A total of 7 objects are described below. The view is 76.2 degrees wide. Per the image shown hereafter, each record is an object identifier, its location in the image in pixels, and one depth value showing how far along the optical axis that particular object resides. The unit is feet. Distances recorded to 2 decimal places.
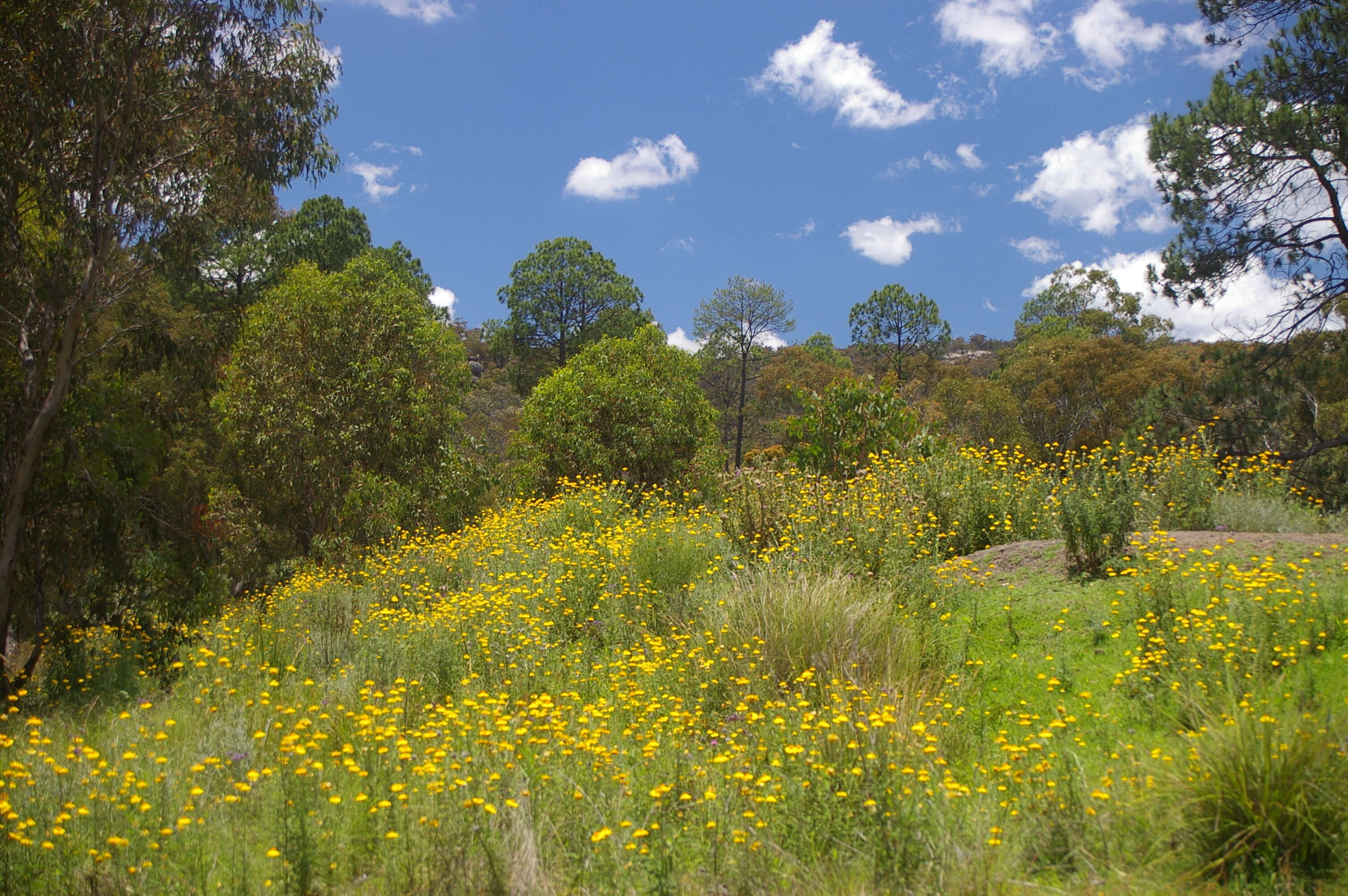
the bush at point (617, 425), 56.70
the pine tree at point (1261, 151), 43.88
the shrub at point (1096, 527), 22.97
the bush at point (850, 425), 40.88
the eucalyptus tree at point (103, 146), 24.16
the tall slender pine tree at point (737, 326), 142.61
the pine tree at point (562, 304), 120.78
